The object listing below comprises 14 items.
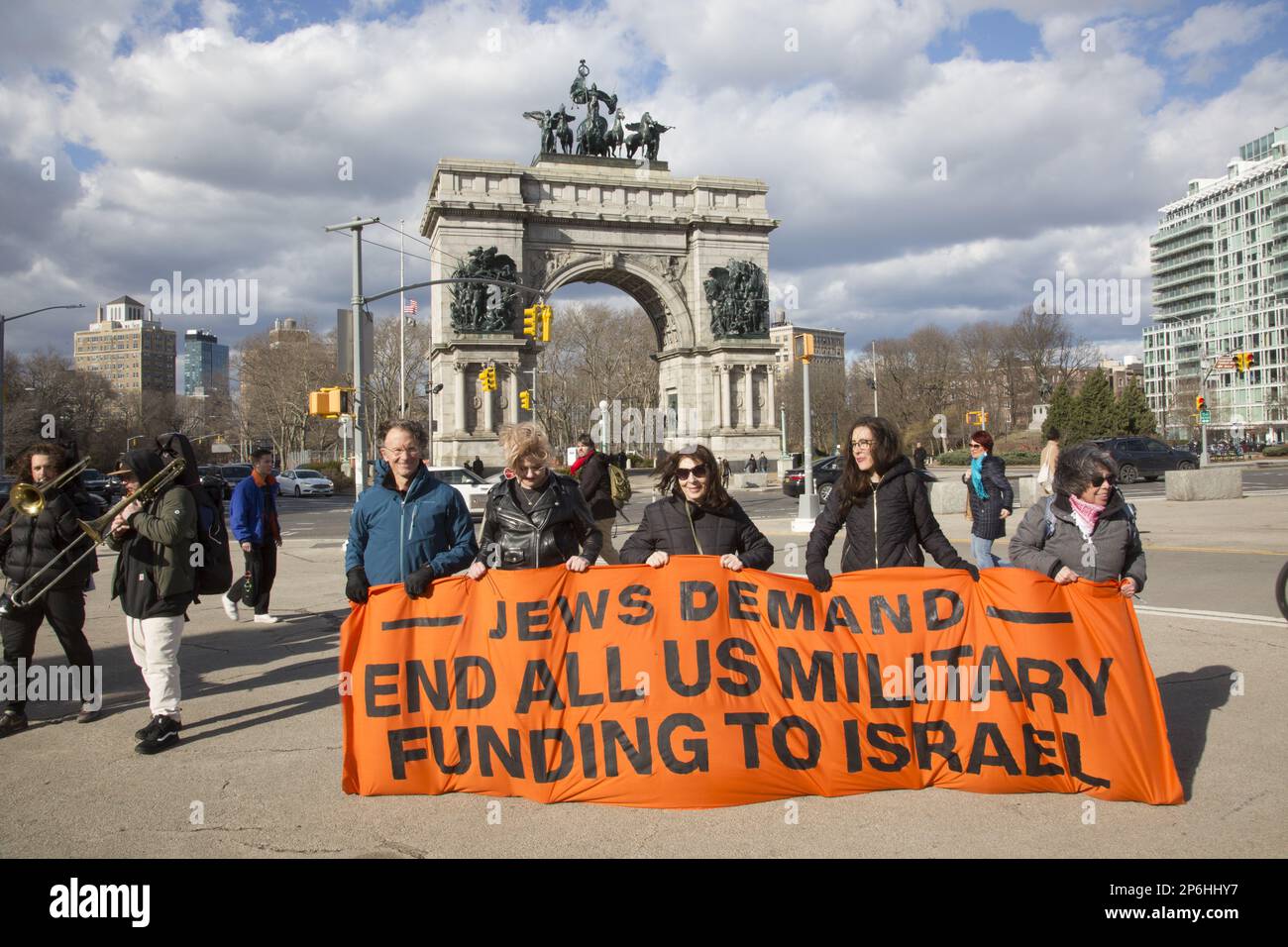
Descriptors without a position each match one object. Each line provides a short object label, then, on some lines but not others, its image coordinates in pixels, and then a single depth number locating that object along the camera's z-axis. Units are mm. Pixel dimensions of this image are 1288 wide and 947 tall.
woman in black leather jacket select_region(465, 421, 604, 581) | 5453
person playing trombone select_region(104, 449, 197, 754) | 5578
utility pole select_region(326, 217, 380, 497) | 18078
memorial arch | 43656
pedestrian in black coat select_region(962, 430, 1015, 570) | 9711
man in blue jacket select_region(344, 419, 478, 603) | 5402
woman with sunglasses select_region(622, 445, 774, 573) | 5254
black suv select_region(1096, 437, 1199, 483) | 34594
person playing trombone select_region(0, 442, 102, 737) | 6070
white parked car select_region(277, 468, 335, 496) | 45281
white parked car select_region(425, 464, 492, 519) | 24953
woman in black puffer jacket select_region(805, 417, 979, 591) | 5391
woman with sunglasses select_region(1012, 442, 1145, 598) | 5105
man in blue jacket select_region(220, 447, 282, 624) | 9156
